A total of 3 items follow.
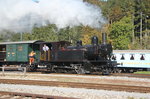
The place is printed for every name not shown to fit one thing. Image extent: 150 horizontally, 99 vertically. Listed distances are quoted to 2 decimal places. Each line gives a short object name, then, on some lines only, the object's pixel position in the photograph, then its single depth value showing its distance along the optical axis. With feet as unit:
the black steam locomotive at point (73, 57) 61.46
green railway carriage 75.05
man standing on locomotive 67.82
